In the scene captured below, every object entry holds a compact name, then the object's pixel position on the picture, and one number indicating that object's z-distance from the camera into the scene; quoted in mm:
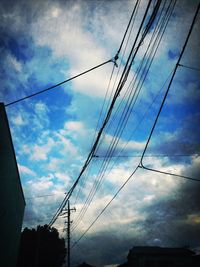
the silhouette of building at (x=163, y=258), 30492
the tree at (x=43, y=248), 31359
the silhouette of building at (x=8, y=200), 11742
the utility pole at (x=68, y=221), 27259
